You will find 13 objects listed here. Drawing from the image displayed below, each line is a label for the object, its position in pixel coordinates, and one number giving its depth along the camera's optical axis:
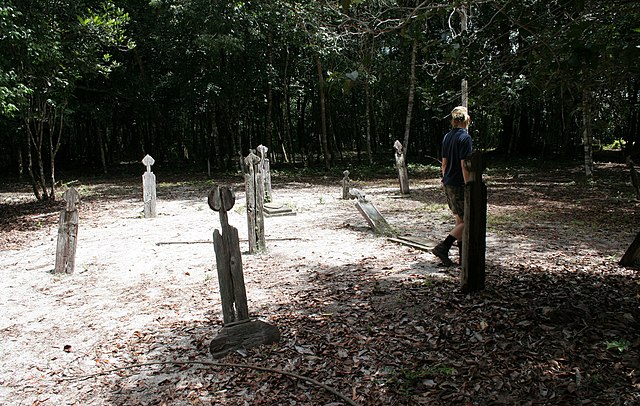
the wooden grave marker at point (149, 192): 12.83
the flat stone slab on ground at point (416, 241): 8.04
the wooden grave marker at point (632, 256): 6.26
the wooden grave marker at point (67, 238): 7.71
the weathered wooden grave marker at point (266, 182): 14.92
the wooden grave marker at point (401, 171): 16.09
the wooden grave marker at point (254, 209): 8.62
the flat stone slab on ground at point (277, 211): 12.89
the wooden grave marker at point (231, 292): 4.62
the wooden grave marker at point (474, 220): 5.08
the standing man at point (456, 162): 6.25
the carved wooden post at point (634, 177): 12.09
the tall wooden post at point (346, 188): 15.19
